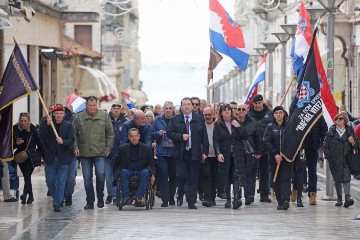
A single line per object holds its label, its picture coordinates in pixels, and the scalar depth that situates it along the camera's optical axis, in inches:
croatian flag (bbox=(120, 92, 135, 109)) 1433.3
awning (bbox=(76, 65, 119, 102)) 2534.4
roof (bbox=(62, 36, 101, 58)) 2315.2
